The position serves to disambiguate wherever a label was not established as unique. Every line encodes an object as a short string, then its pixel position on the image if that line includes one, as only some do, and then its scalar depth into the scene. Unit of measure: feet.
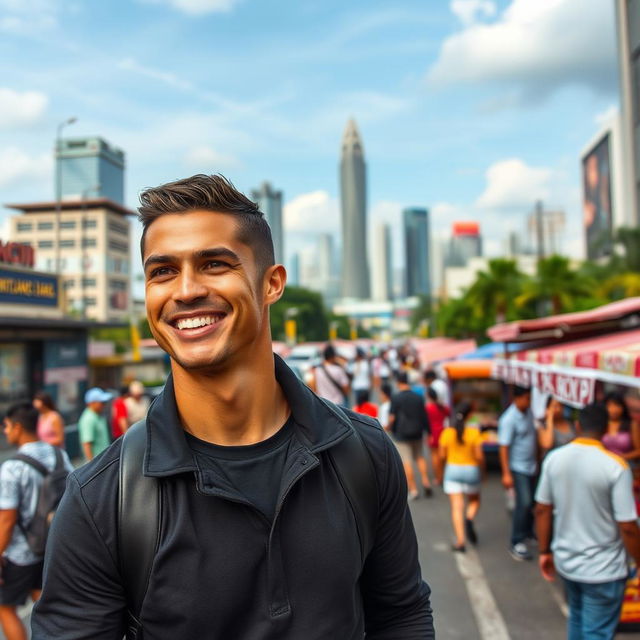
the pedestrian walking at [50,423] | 21.95
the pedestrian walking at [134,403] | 30.30
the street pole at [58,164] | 84.69
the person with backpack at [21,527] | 13.51
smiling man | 4.59
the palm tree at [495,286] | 98.50
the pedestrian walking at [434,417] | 33.71
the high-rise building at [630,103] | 125.93
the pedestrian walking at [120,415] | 30.40
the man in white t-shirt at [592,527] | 12.49
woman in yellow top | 23.49
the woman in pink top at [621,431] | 20.72
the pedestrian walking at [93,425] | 26.55
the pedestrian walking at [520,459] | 22.71
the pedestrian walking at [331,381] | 31.27
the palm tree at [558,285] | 82.84
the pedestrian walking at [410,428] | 30.89
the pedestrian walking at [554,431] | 22.86
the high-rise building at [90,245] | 323.78
